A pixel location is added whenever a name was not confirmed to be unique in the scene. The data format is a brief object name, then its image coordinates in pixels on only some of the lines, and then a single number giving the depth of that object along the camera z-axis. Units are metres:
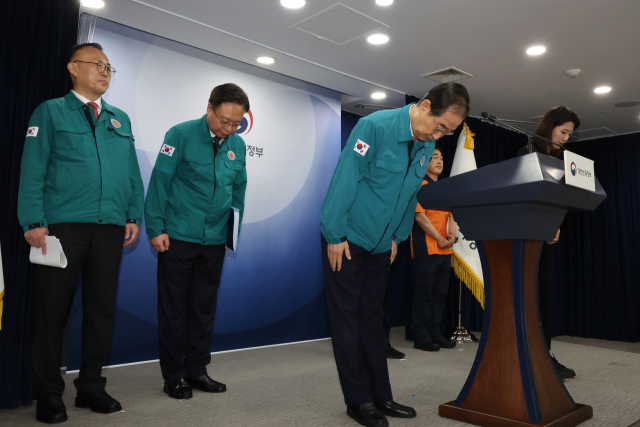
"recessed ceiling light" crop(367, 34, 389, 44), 3.32
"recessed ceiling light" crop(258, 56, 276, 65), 3.71
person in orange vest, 3.74
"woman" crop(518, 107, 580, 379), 2.57
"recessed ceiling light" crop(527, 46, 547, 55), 3.46
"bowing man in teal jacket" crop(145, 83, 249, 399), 2.23
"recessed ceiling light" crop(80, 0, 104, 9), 2.91
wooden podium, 1.62
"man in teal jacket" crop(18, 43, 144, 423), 1.89
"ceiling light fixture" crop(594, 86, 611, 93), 4.29
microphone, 1.78
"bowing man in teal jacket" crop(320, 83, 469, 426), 1.73
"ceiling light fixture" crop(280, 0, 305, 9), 2.88
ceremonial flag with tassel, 4.12
